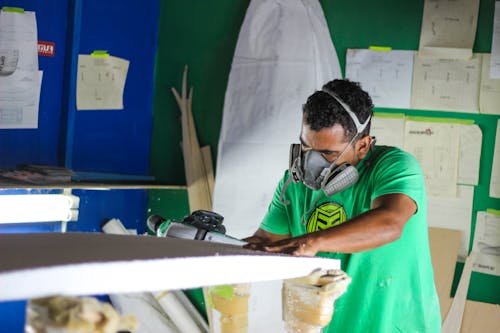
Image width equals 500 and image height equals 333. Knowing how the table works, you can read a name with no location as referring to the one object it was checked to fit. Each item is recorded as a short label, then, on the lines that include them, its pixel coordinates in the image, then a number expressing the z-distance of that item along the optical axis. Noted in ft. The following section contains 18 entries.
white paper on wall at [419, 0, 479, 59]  11.44
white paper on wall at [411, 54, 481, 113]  11.48
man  7.38
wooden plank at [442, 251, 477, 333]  11.30
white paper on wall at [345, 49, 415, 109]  11.93
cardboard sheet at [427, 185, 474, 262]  11.50
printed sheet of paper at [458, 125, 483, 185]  11.45
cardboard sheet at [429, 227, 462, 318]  11.40
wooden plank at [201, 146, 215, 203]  13.35
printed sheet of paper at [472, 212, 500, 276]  11.30
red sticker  11.81
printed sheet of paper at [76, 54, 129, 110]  12.56
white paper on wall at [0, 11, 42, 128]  11.26
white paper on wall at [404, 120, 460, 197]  11.61
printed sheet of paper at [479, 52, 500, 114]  11.36
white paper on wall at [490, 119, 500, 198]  11.36
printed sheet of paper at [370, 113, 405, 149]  11.94
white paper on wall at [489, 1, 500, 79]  11.30
